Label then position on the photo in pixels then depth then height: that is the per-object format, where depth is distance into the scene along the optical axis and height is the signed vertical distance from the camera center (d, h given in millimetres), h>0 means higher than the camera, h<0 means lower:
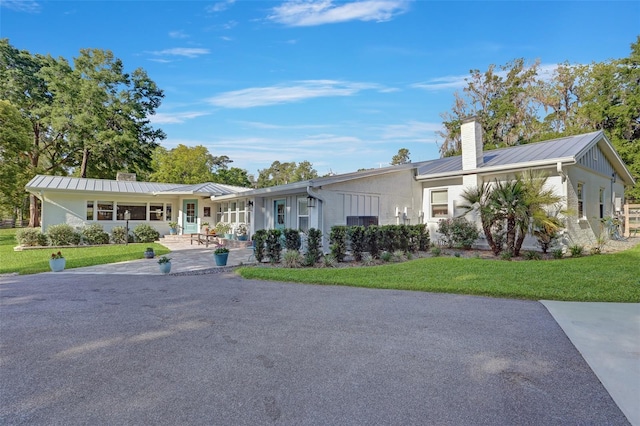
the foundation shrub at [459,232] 11625 -323
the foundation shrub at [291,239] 10188 -467
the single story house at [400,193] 11172 +1391
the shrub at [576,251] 9984 -896
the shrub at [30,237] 14684 -500
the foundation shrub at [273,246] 9883 -661
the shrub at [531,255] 9654 -991
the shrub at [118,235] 16812 -489
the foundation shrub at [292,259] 9281 -1025
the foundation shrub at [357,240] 9828 -500
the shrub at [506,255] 9725 -990
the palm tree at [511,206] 9430 +495
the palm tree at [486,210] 9930 +403
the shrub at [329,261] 9273 -1084
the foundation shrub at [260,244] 10000 -604
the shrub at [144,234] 17453 -451
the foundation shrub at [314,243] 9578 -566
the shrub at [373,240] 10023 -508
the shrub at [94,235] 15992 -445
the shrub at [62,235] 15195 -428
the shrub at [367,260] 9438 -1077
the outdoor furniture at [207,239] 15672 -720
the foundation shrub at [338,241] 9744 -518
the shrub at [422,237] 11636 -502
